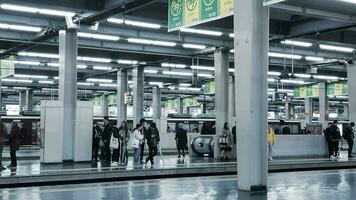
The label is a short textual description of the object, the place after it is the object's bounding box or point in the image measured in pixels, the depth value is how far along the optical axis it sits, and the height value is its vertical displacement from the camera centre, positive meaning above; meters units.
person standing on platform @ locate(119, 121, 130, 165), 18.56 -0.87
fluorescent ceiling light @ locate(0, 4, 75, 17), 17.42 +3.92
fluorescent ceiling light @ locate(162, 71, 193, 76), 37.84 +3.47
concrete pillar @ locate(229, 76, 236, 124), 36.98 +1.51
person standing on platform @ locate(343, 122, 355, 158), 23.31 -0.81
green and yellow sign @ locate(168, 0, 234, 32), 12.76 +2.92
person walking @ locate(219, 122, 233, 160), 22.25 -1.05
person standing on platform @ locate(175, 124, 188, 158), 22.36 -0.93
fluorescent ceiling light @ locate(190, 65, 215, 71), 33.64 +3.49
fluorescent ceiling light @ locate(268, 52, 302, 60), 27.83 +3.63
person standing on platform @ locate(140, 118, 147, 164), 17.97 -0.50
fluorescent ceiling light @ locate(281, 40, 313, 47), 24.61 +3.84
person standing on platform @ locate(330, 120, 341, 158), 22.59 -0.78
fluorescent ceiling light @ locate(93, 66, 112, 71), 33.96 +3.53
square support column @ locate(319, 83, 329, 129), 42.12 +1.11
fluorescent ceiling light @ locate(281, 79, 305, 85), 43.87 +3.28
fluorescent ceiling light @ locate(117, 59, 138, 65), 31.08 +3.63
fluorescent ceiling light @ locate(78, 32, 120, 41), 23.15 +3.87
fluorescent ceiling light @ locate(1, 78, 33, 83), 42.80 +3.27
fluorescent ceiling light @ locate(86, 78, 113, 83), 42.48 +3.28
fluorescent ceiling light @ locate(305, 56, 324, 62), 29.56 +3.70
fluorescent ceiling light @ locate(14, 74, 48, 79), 39.03 +3.34
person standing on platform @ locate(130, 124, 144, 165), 17.95 -0.74
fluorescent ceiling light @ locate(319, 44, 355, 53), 25.66 +3.73
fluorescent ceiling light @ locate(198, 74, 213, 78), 38.94 +3.39
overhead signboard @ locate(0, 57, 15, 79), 26.77 +2.74
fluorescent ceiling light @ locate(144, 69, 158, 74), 38.02 +3.63
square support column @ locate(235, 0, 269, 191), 11.48 +0.59
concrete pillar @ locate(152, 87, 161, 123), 46.50 +1.59
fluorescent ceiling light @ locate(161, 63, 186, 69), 33.22 +3.61
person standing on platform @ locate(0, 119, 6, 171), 15.81 -0.53
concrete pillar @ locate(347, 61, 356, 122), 27.95 +1.67
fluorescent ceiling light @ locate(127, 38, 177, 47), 24.58 +3.85
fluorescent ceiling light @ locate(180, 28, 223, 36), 21.70 +3.84
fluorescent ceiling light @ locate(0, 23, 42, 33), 21.17 +3.93
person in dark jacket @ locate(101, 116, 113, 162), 18.74 -0.71
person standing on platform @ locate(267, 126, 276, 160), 21.18 -1.00
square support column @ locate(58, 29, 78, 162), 20.36 +1.42
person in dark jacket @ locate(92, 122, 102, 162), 20.38 -0.92
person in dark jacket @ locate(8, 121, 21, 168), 17.03 -0.71
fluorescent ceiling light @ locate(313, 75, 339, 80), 39.25 +3.28
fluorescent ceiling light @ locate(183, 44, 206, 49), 25.58 +3.79
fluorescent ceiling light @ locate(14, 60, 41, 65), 31.21 +3.53
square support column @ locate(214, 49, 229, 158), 25.33 +1.49
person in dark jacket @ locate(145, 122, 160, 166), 18.44 -0.77
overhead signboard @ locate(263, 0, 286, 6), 11.17 +2.65
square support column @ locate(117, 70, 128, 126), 35.22 +1.72
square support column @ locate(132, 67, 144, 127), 34.09 +1.53
